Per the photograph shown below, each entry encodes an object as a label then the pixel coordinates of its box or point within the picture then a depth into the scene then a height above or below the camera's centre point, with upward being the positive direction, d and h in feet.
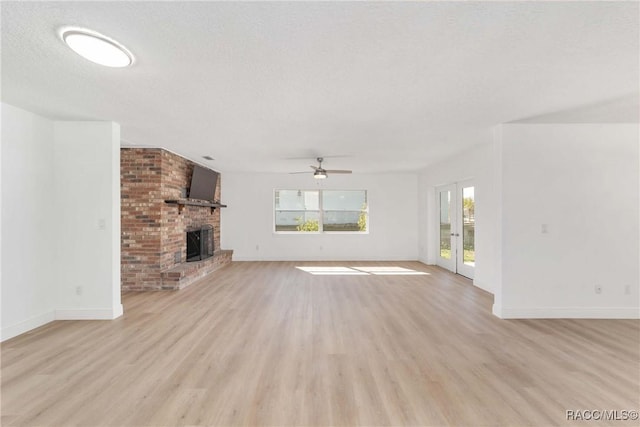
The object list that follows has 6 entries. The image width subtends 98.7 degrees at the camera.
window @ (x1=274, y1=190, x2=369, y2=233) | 27.09 +0.52
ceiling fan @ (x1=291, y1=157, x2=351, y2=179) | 16.75 +2.62
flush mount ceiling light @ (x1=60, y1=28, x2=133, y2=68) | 5.72 +3.73
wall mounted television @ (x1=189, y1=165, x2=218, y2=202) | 20.02 +2.47
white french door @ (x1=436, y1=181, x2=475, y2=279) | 18.80 -0.74
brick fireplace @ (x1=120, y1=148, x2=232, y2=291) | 16.12 -0.42
